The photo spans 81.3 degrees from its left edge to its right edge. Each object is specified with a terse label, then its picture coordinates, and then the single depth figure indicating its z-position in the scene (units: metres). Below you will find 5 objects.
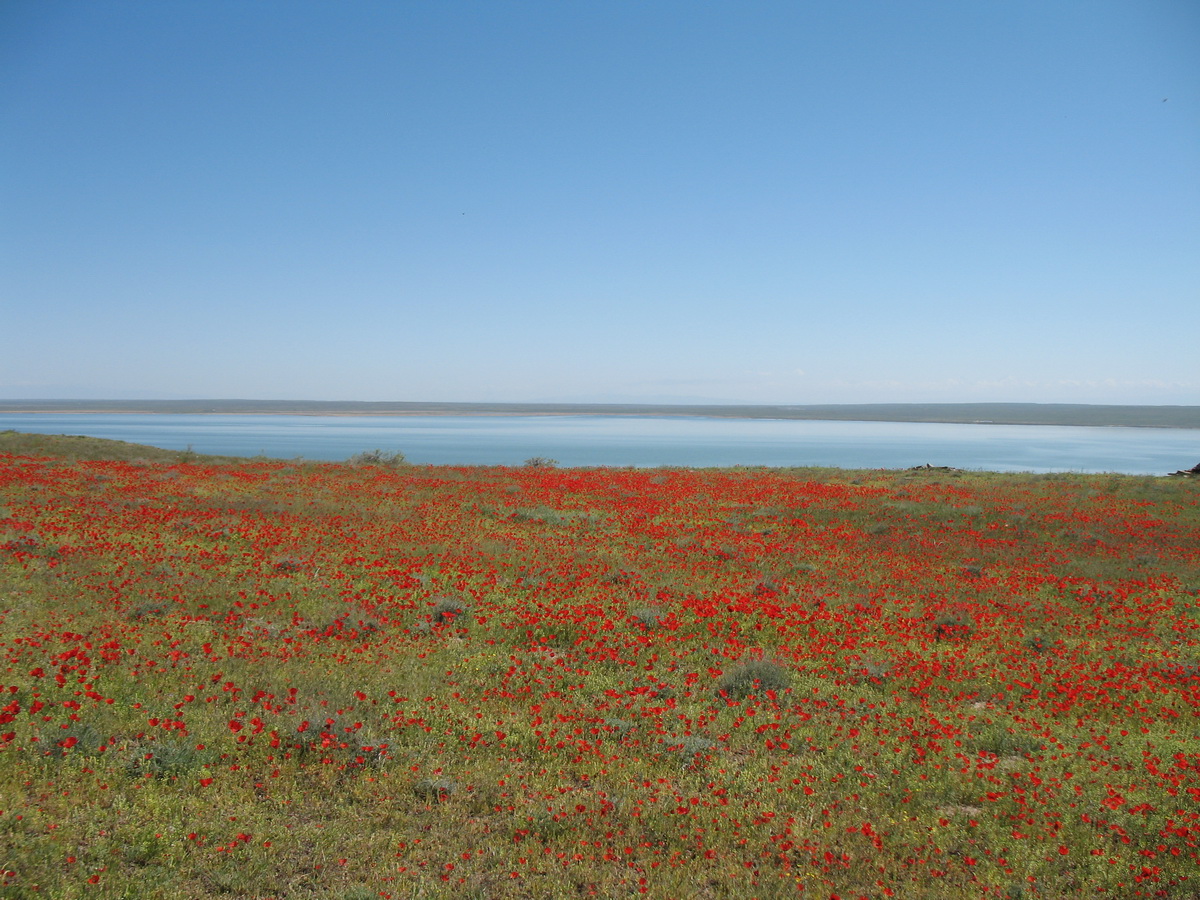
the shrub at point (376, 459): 41.36
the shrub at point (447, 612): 12.09
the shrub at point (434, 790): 6.62
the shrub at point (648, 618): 12.11
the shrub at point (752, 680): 9.55
